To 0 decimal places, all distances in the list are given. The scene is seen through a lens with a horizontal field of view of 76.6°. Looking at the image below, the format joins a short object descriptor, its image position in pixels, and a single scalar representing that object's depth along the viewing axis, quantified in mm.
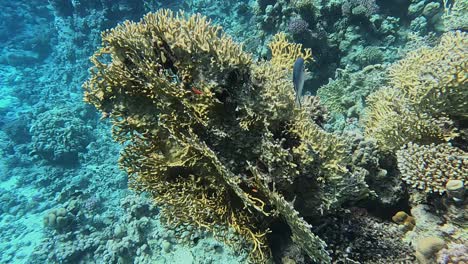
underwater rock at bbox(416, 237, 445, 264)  2580
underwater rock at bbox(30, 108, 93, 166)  12250
